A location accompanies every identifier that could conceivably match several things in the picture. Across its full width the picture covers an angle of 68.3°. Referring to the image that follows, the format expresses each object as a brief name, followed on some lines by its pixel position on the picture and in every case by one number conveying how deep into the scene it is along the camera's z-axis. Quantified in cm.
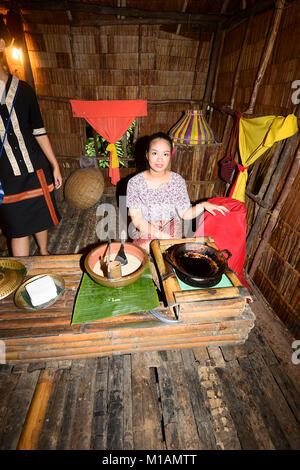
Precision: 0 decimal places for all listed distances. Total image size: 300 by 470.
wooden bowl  145
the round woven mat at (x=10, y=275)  163
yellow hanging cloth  268
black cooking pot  149
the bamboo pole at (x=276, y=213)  270
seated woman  277
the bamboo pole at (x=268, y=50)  303
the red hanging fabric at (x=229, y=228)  248
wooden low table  141
